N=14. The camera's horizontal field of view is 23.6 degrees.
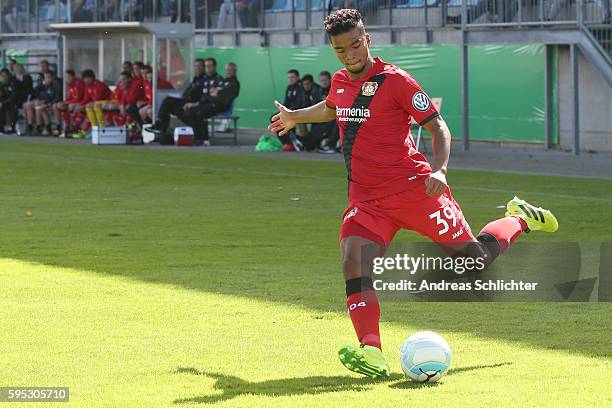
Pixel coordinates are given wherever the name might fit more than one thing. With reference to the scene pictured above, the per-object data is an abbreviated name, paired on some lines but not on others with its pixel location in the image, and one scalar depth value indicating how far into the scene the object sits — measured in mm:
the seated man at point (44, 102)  38562
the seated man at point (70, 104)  37031
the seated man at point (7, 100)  39250
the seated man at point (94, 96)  36438
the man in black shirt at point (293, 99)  30094
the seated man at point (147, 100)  34531
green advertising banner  29609
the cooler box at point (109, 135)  33594
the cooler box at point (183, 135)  32625
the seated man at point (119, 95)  35062
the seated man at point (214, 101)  32312
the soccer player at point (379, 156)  7961
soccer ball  7398
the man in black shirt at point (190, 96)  33062
